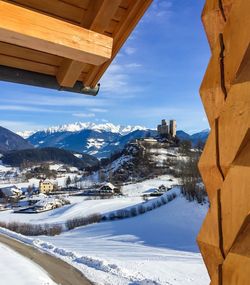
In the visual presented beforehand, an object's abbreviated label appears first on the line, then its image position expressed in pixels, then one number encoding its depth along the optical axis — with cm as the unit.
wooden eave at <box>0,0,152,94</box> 216
